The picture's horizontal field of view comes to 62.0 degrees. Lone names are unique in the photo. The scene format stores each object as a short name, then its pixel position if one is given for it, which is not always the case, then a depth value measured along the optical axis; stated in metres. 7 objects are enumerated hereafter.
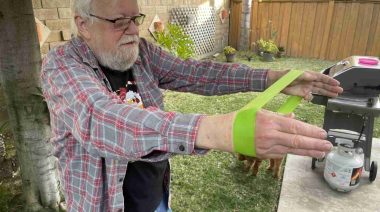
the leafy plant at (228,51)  9.83
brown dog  3.73
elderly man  0.88
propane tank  3.01
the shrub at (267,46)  10.27
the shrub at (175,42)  6.39
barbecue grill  2.64
